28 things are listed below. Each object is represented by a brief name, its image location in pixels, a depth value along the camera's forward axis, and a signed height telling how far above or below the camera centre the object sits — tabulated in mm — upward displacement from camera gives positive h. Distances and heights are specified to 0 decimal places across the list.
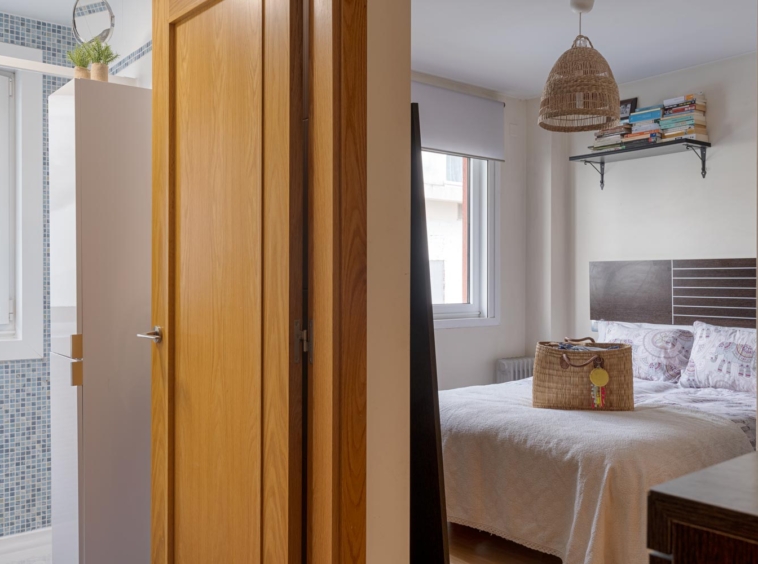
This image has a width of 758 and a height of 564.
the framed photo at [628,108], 4578 +1221
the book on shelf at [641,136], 4312 +979
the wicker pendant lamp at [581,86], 3096 +927
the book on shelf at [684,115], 4195 +1075
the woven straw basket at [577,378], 2977 -395
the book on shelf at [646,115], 4359 +1118
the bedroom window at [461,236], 4980 +405
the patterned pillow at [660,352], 3945 -376
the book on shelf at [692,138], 4148 +925
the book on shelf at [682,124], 4188 +1020
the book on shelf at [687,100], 4223 +1181
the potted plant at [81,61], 2646 +920
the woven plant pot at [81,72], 2641 +861
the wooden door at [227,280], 1655 +36
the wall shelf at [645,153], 4219 +896
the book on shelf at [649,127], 4336 +1033
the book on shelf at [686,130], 4172 +976
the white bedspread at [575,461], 2422 -665
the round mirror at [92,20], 2848 +1150
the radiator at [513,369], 5137 -597
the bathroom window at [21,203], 3430 +469
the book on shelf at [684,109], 4195 +1113
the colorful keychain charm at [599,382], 2965 -405
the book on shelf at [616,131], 4484 +1055
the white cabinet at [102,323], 2449 -104
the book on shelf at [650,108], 4379 +1163
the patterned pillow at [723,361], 3506 -388
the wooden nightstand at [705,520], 551 -195
